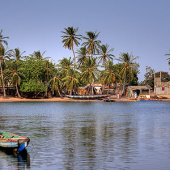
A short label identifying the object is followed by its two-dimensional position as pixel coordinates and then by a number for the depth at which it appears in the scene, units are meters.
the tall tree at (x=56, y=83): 128.45
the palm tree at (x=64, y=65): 135.32
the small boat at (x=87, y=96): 133.00
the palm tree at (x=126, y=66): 135.10
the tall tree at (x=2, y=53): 126.85
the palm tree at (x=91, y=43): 141.00
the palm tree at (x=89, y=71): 130.12
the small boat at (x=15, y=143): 27.83
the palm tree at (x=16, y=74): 125.38
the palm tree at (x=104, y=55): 140.38
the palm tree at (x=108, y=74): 134.75
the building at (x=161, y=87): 141.62
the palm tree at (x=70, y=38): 140.50
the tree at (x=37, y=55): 154.69
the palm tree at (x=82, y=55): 142.12
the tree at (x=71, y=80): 127.88
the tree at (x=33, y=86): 126.62
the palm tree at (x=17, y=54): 143.76
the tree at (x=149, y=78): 165.60
